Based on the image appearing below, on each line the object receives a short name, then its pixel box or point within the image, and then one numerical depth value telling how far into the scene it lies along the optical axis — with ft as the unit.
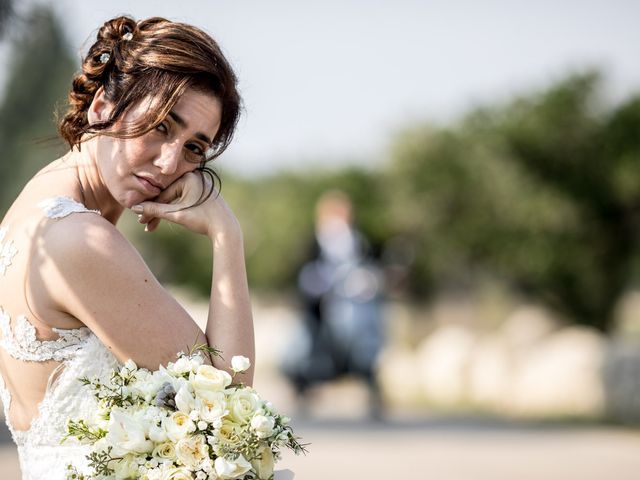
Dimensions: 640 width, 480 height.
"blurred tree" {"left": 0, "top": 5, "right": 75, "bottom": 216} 41.91
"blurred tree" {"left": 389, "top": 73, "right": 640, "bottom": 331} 53.98
